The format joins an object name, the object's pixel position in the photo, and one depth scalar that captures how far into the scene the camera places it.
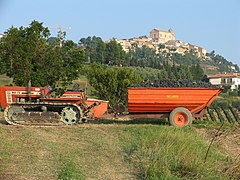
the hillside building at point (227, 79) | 106.02
